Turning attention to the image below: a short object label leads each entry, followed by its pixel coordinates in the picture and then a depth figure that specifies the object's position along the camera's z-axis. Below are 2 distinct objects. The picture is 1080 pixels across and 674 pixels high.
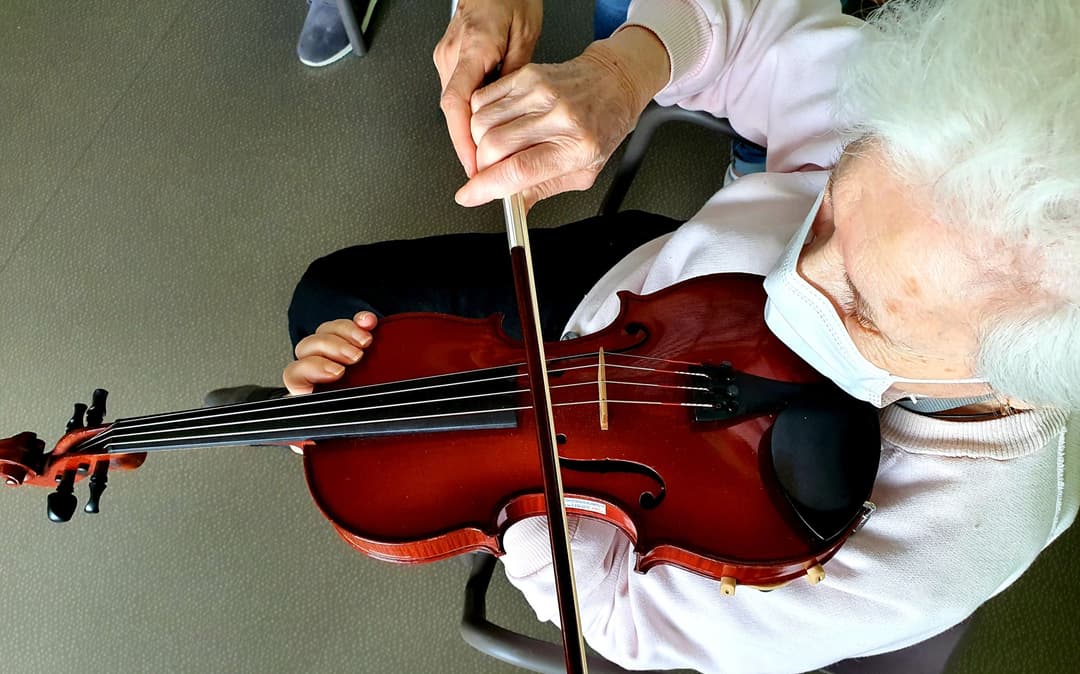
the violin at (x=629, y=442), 0.70
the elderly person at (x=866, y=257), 0.43
